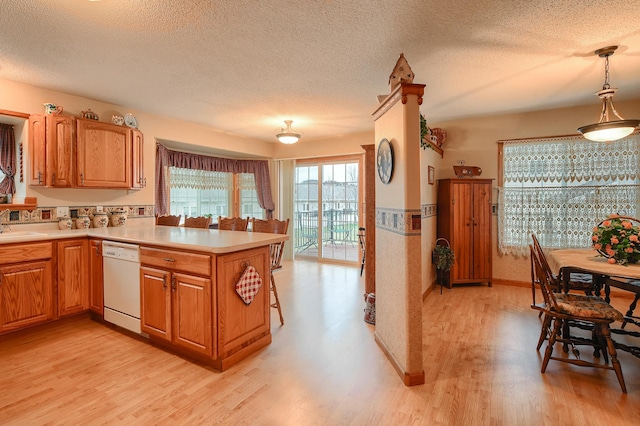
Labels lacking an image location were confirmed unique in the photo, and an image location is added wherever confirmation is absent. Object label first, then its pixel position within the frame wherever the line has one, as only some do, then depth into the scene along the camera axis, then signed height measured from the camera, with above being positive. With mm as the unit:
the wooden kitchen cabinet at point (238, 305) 2232 -723
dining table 2154 -436
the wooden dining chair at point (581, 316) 2078 -738
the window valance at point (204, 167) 4863 +802
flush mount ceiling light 4469 +1057
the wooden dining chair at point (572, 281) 2547 -672
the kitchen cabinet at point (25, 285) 2668 -654
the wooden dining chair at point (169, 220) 4277 -126
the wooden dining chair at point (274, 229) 3182 -195
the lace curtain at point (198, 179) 5383 +587
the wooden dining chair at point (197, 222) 3885 -141
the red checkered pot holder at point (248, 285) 2346 -566
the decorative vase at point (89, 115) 3541 +1097
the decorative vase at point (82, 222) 3549 -119
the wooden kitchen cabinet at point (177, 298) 2234 -668
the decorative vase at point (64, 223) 3436 -125
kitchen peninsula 2242 -603
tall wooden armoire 4352 -260
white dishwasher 2711 -656
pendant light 2571 +690
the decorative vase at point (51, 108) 3260 +1074
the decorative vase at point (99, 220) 3688 -102
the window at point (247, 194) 6457 +343
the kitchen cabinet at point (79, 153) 3209 +633
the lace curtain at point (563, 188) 3969 +276
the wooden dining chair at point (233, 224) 3674 -158
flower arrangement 2334 -239
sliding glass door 5945 +25
